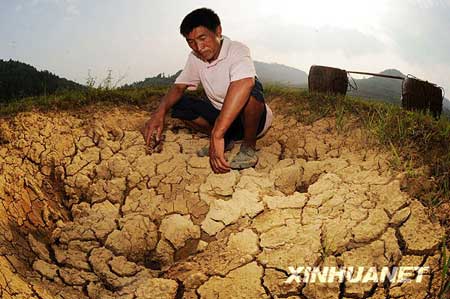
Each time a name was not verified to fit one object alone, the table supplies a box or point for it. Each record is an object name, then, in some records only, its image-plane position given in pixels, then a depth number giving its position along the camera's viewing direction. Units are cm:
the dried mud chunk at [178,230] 206
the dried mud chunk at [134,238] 206
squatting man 218
